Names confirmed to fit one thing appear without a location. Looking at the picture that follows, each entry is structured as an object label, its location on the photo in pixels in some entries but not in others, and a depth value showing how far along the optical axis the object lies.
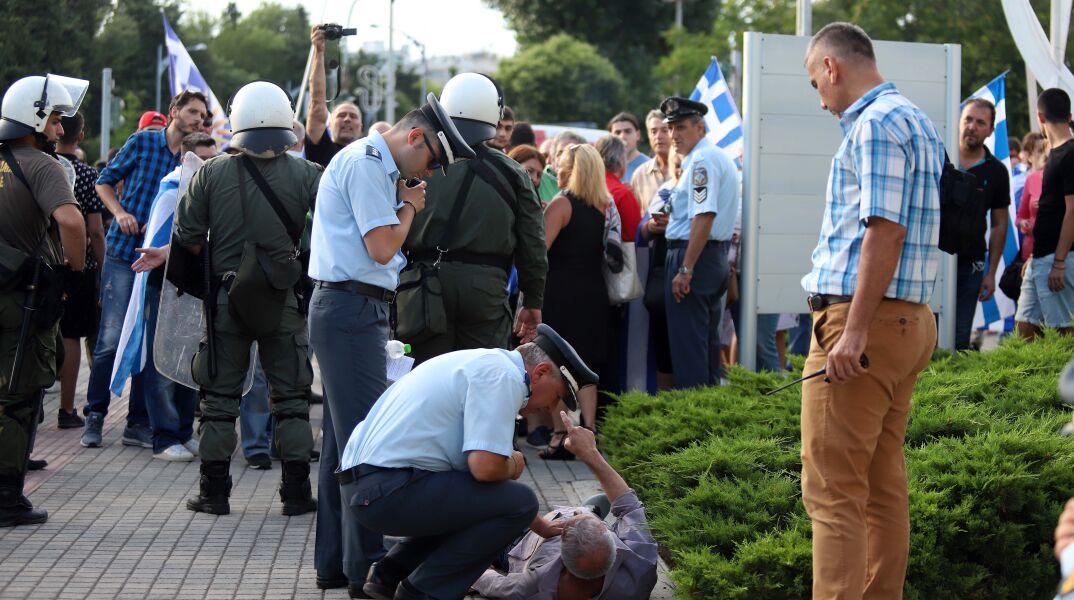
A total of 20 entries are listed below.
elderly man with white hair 5.34
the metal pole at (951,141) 9.56
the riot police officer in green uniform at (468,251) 7.09
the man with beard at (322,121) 7.90
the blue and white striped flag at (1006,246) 12.50
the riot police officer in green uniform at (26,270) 6.71
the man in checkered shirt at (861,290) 4.57
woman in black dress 8.89
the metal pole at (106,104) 20.53
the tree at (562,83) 58.62
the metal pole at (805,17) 13.91
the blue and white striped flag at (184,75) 13.60
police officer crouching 4.87
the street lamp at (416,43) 64.31
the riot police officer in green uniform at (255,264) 6.89
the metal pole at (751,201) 9.25
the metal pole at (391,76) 51.75
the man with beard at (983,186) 9.73
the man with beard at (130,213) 8.98
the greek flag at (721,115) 11.70
